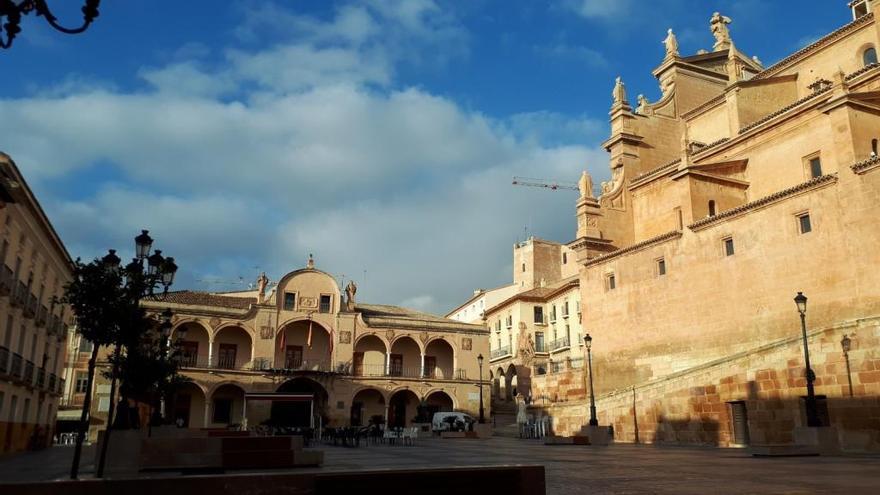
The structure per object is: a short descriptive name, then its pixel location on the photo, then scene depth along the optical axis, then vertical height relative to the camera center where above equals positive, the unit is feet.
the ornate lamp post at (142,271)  39.06 +8.76
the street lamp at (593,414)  76.89 +0.57
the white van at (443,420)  117.50 -0.17
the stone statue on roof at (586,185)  116.78 +40.63
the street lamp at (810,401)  55.62 +1.49
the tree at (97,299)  38.91 +6.89
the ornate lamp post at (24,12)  16.49 +9.88
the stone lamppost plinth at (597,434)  76.43 -1.68
